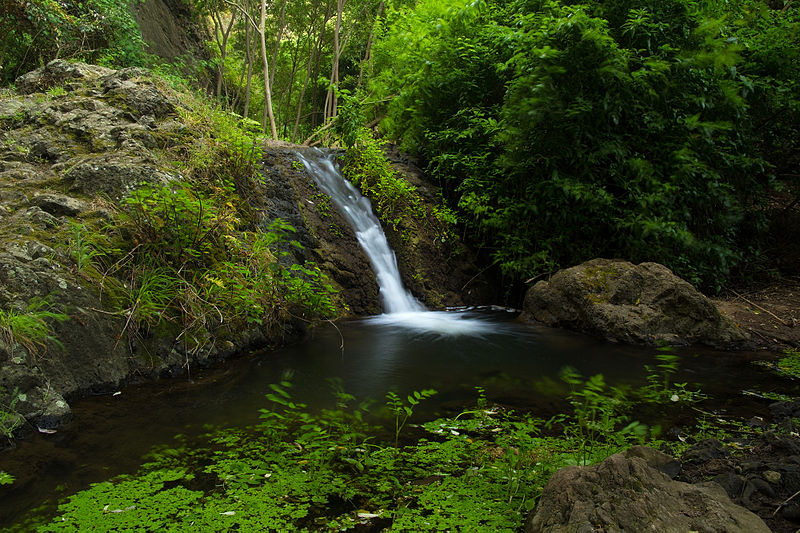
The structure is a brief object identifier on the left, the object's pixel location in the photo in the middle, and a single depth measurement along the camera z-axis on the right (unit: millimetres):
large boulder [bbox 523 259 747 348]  6121
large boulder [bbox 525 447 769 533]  1688
